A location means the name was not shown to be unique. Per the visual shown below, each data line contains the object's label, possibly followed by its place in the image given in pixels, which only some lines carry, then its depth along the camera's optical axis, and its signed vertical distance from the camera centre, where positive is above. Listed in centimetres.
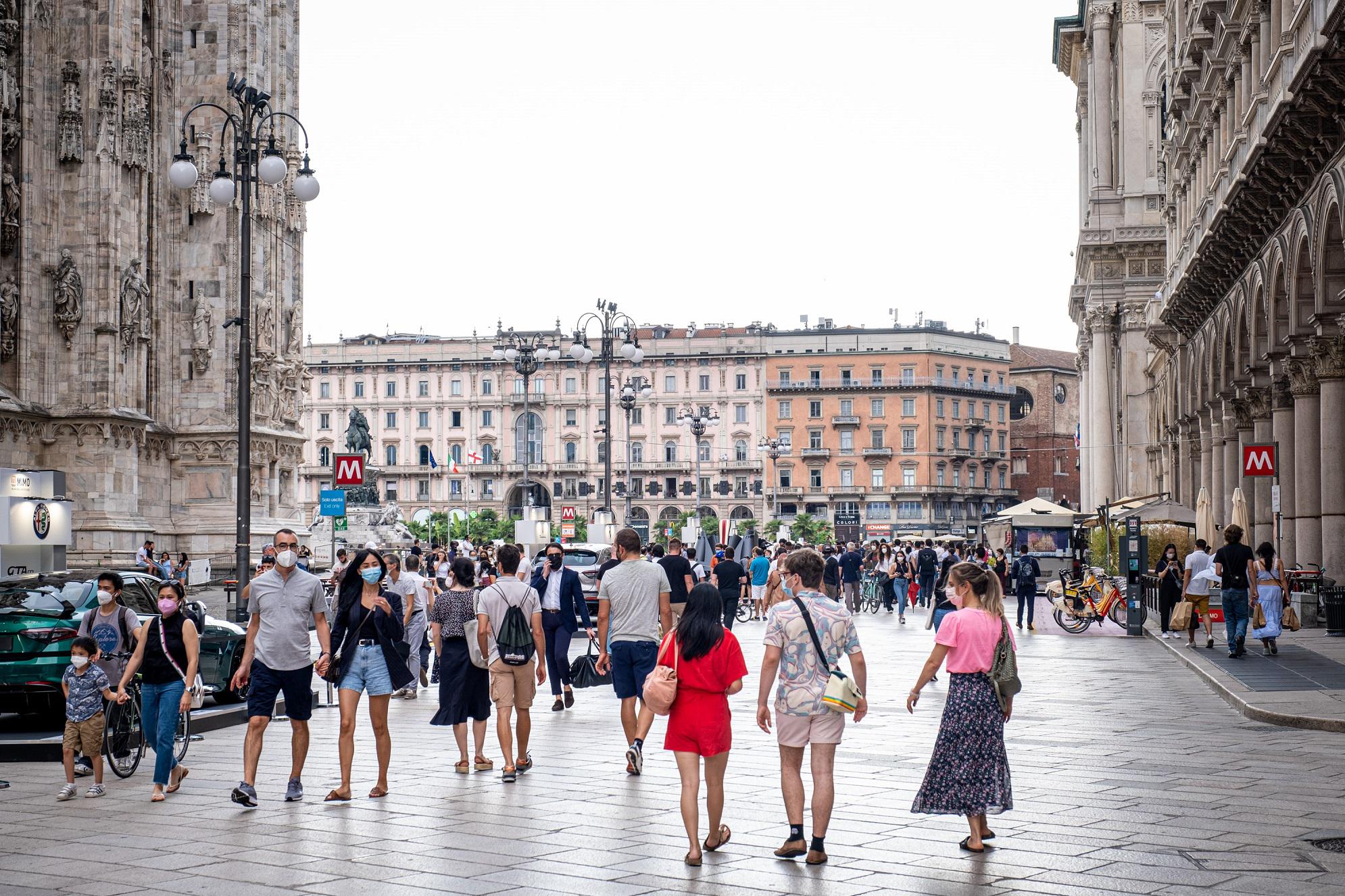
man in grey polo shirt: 1063 -91
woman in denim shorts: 1093 -95
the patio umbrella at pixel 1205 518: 3072 -26
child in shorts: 1116 -135
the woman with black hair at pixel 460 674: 1222 -129
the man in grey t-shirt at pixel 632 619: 1291 -91
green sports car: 1404 -108
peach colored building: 12394 +629
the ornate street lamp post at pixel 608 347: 3788 +404
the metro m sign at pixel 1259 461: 2409 +68
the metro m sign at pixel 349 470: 2217 +58
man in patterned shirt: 841 -97
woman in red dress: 862 -101
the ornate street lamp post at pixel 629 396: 4738 +342
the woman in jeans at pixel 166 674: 1090 -114
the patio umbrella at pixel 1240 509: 2709 -8
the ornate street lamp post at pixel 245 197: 1931 +400
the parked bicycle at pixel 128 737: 1173 -169
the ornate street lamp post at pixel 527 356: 3709 +375
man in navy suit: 1625 -107
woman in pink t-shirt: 859 -126
